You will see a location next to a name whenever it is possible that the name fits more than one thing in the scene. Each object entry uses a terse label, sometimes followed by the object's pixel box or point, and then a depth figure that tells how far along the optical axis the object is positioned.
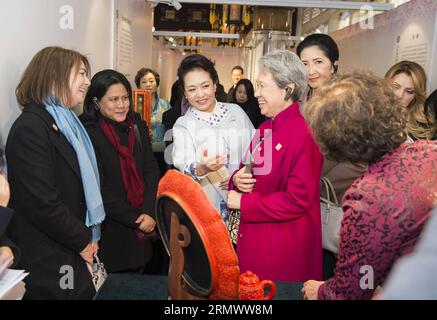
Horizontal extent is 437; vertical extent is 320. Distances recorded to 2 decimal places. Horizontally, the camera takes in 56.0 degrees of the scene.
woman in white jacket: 2.11
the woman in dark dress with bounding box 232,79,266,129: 5.40
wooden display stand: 1.06
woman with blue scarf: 1.63
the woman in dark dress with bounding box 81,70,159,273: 2.32
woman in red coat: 1.63
